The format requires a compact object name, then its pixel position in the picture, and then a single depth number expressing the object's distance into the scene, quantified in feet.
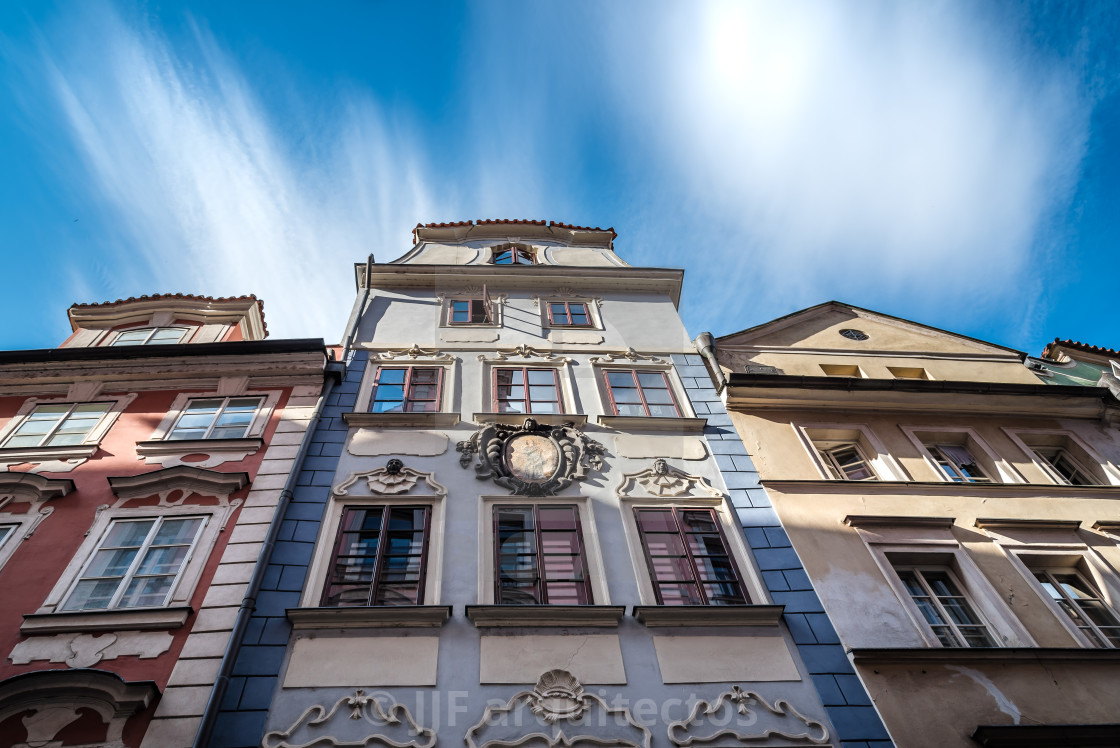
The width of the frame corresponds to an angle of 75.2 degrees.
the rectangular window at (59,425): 38.19
